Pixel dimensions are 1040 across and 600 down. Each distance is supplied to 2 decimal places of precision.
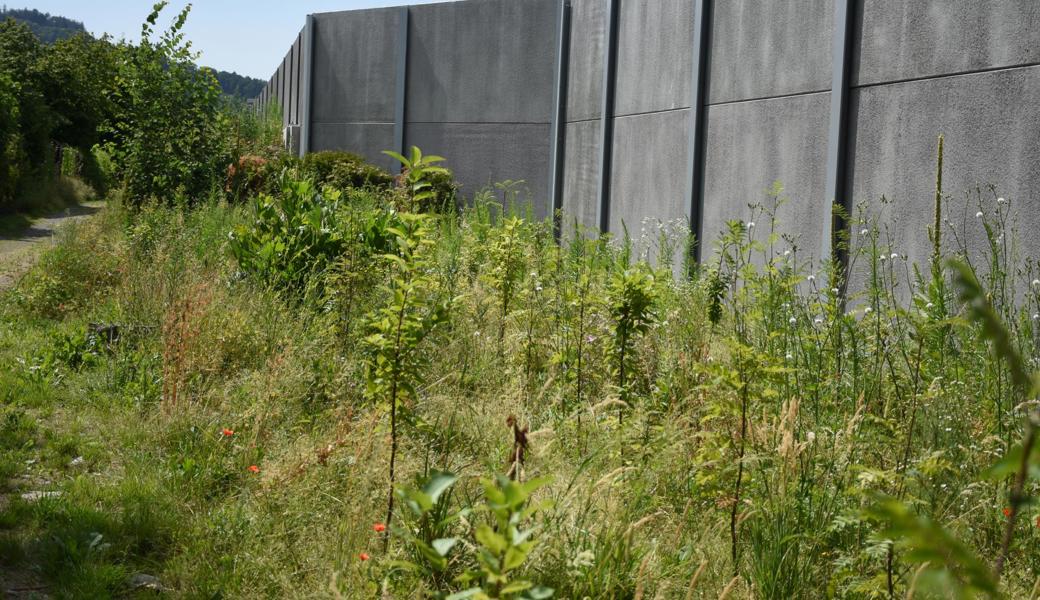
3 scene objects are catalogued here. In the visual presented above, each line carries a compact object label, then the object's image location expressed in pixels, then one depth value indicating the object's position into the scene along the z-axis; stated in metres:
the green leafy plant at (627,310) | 4.30
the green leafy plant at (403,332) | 3.01
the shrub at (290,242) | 6.62
